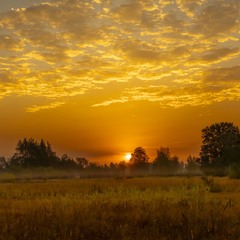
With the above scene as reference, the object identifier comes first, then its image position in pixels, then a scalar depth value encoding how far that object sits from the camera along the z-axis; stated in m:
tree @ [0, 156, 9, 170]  152.59
